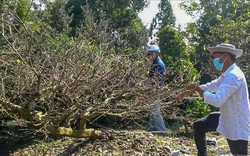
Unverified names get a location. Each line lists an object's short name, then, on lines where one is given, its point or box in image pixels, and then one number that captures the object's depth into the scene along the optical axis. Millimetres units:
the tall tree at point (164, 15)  22859
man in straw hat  3246
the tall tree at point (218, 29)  9656
